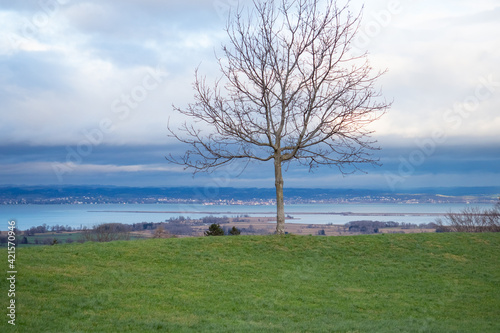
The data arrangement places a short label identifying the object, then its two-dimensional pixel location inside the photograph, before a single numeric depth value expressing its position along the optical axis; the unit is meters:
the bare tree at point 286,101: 18.45
